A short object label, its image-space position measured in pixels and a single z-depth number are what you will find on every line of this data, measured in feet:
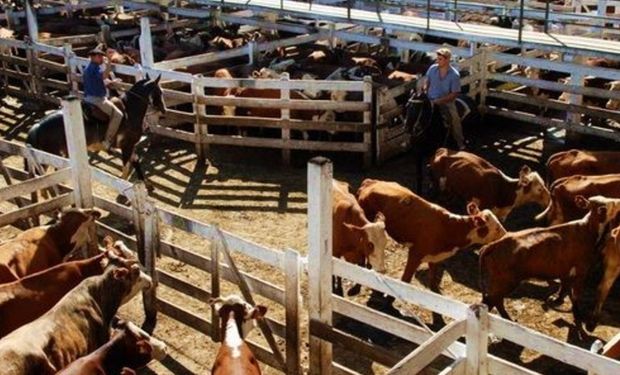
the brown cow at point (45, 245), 23.73
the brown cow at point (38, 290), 21.16
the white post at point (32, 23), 53.71
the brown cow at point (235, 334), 18.95
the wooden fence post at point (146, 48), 44.62
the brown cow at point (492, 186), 33.27
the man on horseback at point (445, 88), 38.32
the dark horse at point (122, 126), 36.37
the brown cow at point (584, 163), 33.22
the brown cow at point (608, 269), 26.07
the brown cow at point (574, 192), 30.35
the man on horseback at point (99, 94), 38.27
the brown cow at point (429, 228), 27.48
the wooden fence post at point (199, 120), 42.01
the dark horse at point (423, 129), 38.52
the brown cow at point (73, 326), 18.81
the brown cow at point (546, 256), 25.64
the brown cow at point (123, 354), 18.65
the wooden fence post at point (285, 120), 40.73
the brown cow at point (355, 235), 25.79
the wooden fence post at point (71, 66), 48.06
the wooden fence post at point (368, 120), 39.99
